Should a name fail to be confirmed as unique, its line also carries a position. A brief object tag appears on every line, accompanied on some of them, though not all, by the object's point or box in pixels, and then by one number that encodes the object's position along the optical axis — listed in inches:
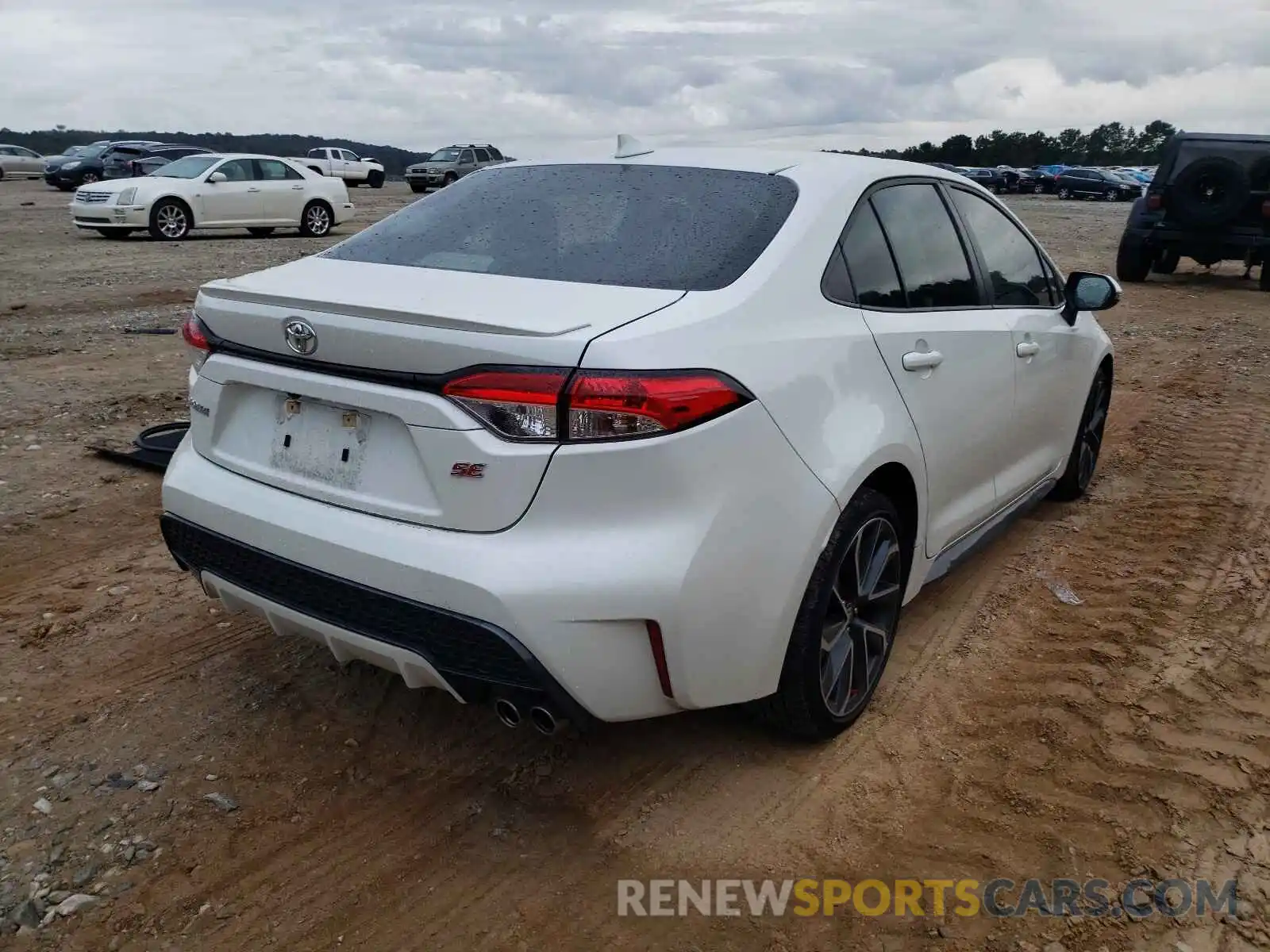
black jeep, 500.4
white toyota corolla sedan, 91.0
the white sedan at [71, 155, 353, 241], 655.8
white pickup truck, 1477.6
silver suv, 1332.4
